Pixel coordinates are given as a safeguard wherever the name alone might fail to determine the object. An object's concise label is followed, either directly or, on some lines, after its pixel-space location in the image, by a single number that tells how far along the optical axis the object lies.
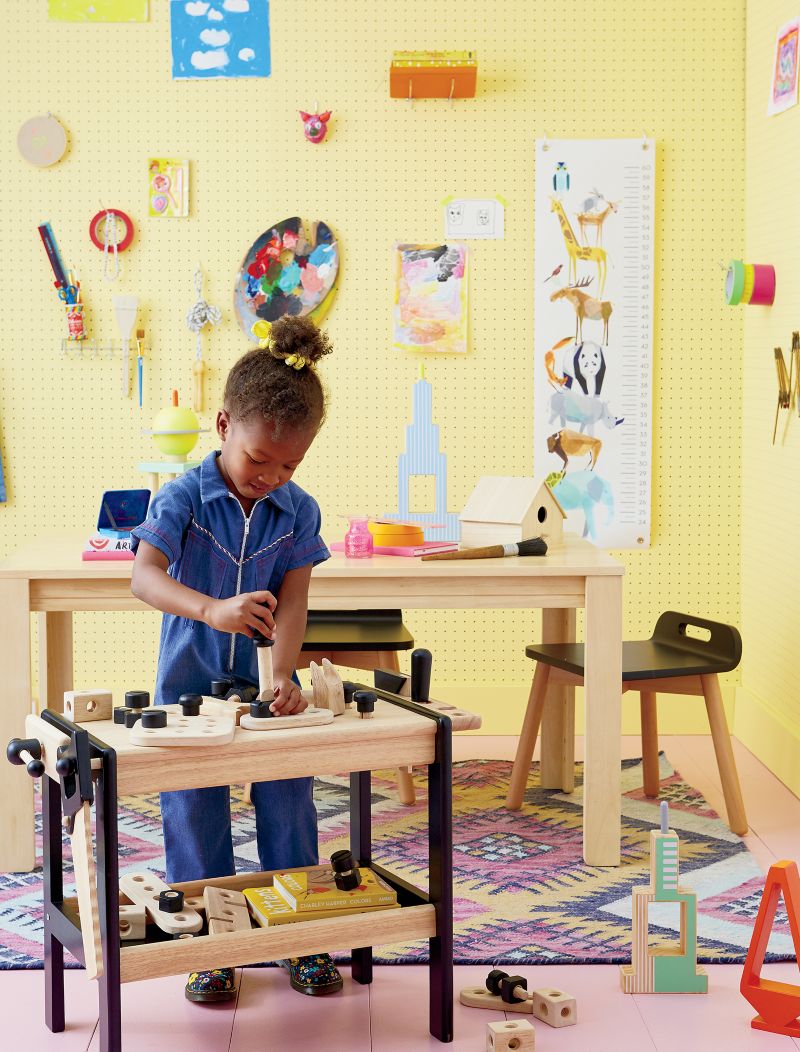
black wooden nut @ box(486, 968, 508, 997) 2.28
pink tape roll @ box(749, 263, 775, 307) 3.80
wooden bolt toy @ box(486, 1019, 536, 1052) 2.07
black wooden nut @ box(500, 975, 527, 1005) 2.25
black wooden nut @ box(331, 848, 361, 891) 2.14
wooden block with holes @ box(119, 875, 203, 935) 2.02
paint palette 4.12
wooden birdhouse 3.23
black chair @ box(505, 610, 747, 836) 3.20
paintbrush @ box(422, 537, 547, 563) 3.13
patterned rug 2.51
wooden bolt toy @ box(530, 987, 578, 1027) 2.19
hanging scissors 4.10
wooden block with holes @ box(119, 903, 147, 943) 2.02
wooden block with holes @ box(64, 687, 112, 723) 2.00
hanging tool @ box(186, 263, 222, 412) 4.11
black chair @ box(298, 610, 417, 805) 3.33
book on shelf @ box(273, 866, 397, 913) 2.07
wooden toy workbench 1.82
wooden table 2.96
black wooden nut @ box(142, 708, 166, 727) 1.86
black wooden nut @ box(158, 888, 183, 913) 2.06
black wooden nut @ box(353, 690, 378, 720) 2.04
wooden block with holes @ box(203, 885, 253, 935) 2.02
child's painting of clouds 4.04
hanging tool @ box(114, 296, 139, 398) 4.11
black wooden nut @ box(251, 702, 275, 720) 1.96
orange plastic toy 2.13
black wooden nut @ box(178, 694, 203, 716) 1.97
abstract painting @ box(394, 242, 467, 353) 4.14
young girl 2.17
